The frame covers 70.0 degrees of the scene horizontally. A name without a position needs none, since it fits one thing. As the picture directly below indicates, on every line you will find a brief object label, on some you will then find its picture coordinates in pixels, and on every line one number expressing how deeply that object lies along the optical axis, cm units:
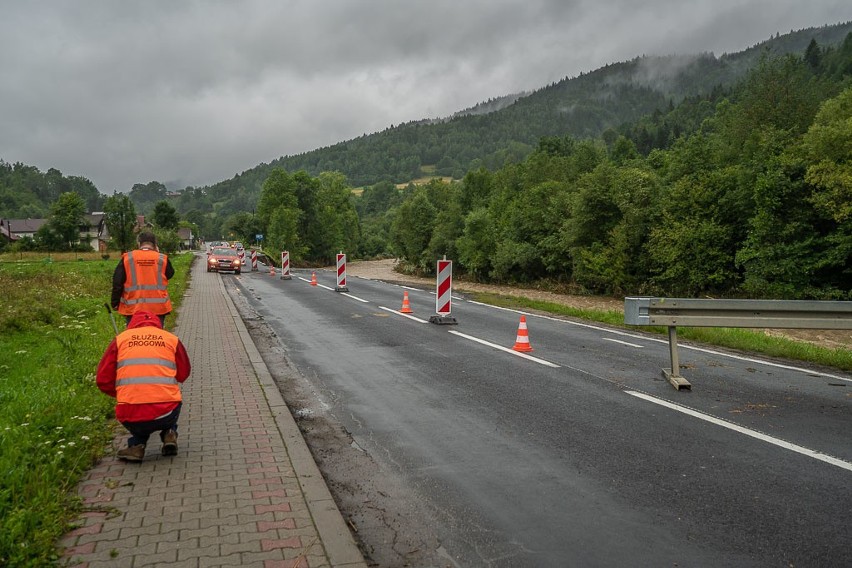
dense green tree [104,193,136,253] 5516
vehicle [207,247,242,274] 3988
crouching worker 486
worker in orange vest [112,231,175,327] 698
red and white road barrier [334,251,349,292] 2472
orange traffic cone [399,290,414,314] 1730
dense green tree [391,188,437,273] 5084
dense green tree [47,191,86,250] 6512
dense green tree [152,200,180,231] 9752
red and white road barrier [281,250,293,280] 3529
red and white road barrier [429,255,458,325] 1461
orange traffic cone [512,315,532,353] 1071
